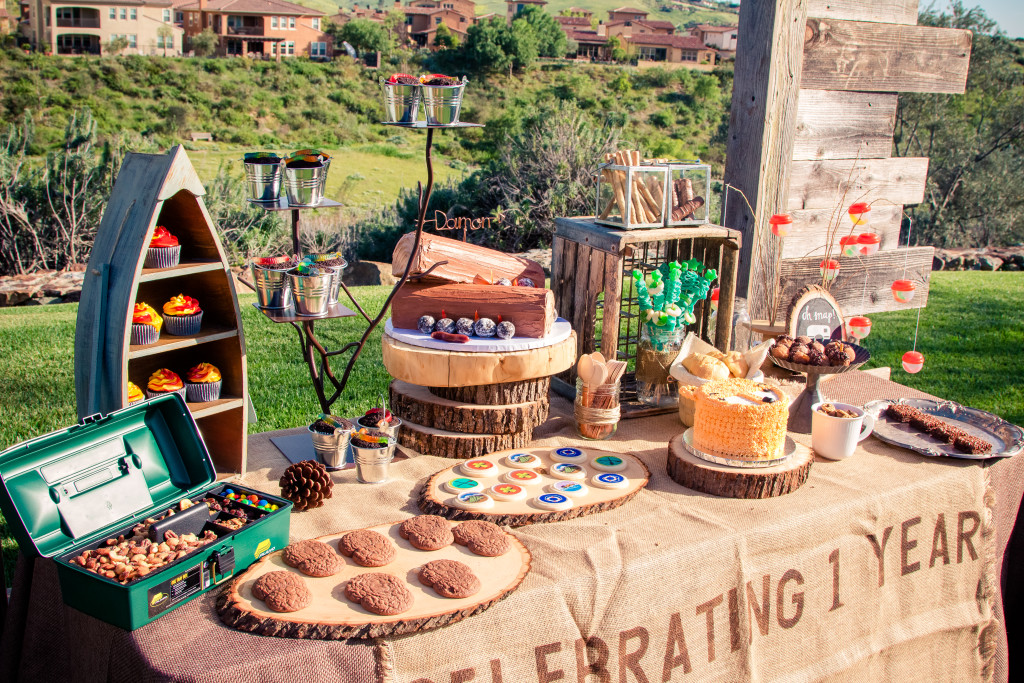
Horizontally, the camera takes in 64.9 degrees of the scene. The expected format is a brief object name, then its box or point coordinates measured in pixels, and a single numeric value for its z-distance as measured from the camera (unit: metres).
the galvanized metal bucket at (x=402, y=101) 2.32
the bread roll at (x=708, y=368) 2.68
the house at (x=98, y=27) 34.66
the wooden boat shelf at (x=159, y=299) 2.10
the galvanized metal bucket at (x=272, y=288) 2.18
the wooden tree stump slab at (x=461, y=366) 2.43
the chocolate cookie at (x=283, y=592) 1.64
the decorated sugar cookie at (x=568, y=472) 2.34
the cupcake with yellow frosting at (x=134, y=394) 2.19
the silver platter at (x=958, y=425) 2.62
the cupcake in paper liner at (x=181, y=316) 2.27
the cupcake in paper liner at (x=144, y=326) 2.18
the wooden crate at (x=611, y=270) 2.76
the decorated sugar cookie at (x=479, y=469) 2.33
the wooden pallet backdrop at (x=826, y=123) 3.46
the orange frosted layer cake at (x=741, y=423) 2.30
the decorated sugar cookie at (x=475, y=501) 2.11
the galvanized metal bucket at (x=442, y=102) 2.34
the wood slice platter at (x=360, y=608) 1.60
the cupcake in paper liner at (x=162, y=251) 2.19
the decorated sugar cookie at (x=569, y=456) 2.47
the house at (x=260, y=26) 40.41
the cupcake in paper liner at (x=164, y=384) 2.27
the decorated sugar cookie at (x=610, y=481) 2.29
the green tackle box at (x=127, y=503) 1.63
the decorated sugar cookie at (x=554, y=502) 2.12
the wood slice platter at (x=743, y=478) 2.29
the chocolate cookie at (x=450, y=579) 1.71
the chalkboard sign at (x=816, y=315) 2.99
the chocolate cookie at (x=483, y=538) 1.90
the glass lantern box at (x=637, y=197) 2.78
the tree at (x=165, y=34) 37.03
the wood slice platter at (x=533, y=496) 2.11
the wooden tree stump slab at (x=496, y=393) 2.51
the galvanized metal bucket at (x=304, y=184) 2.31
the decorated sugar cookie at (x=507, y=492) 2.18
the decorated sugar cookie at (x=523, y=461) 2.38
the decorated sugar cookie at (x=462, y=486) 2.22
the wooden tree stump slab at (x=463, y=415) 2.51
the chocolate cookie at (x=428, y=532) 1.91
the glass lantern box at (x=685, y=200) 2.86
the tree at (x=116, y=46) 34.94
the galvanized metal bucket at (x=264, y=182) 2.32
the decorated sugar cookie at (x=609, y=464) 2.41
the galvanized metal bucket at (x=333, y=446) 2.41
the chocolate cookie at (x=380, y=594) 1.64
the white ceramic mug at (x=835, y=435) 2.54
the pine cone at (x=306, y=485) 2.16
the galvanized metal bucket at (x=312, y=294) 2.17
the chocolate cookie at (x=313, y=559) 1.78
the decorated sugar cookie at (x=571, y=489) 2.22
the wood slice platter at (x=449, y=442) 2.51
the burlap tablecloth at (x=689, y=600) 1.61
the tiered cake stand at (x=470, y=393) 2.44
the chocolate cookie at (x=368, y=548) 1.83
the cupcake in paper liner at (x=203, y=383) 2.32
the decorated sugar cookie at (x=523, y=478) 2.27
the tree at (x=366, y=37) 37.72
